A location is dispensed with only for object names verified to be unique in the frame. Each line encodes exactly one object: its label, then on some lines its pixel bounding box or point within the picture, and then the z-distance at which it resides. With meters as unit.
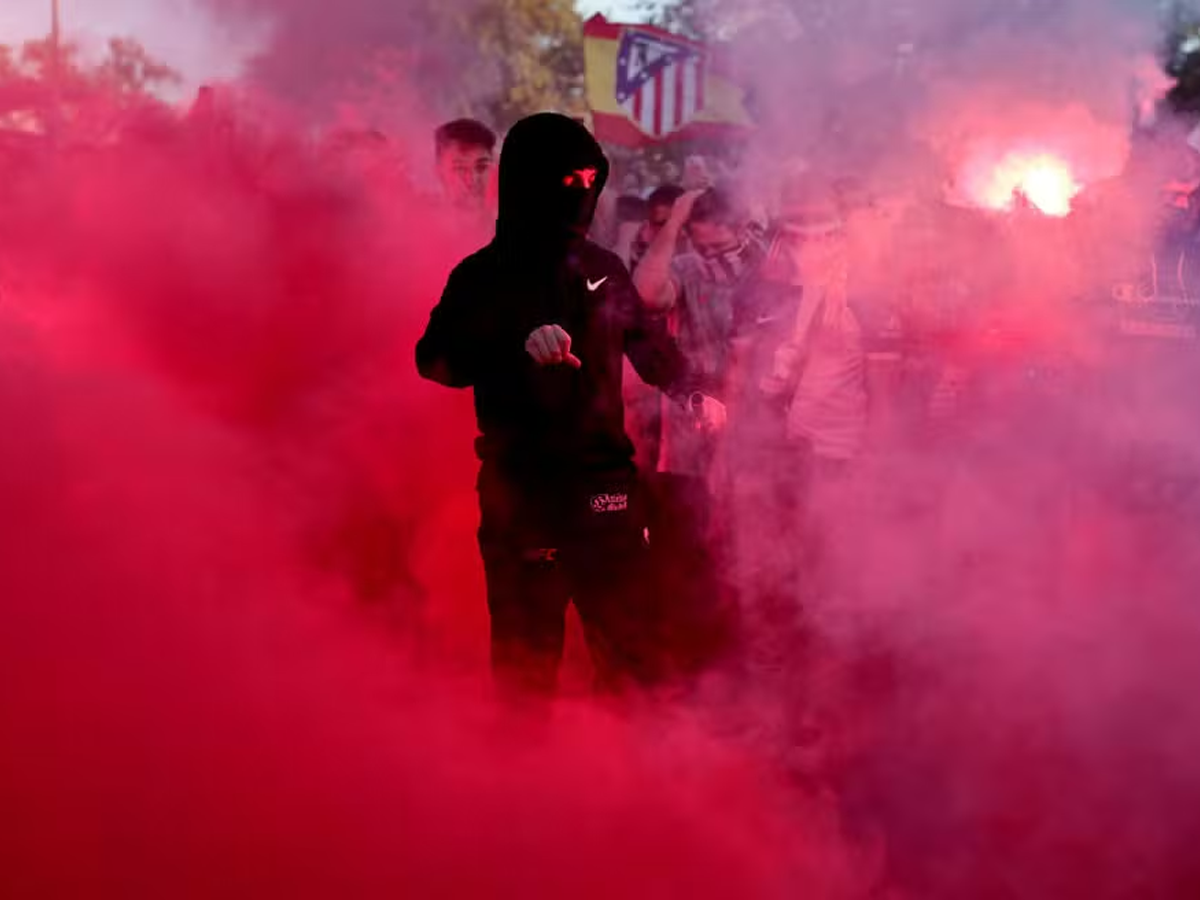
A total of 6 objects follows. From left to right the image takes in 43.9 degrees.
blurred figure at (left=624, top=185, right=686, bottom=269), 5.73
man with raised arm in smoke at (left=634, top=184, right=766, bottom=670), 5.16
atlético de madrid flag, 7.11
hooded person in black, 3.45
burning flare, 6.97
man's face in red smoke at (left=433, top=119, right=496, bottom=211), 5.12
